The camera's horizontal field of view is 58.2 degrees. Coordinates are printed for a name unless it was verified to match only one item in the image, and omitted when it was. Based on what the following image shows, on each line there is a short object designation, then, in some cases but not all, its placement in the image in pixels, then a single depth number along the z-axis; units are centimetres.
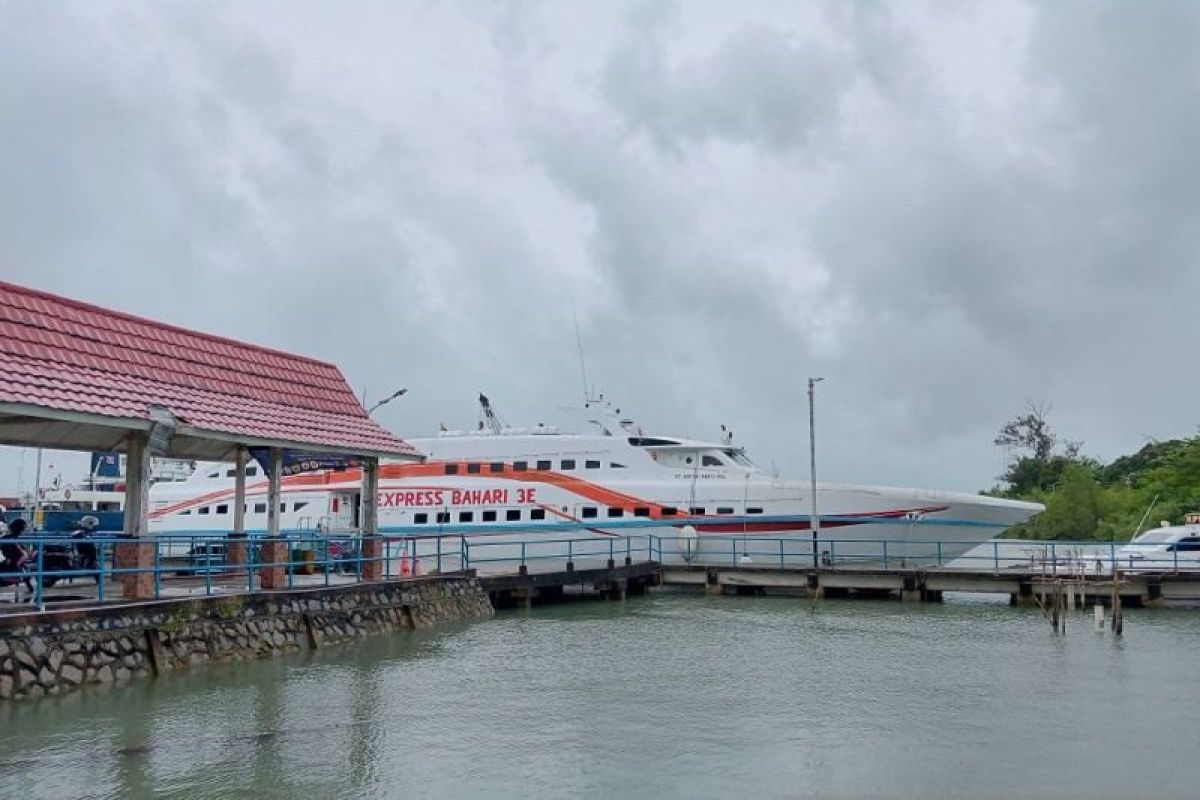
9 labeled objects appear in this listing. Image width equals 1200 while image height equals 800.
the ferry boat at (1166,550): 2631
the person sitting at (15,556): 1397
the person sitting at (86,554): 1683
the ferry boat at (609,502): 2917
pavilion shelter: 1361
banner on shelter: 1796
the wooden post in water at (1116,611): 1863
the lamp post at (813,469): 2823
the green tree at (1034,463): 6806
